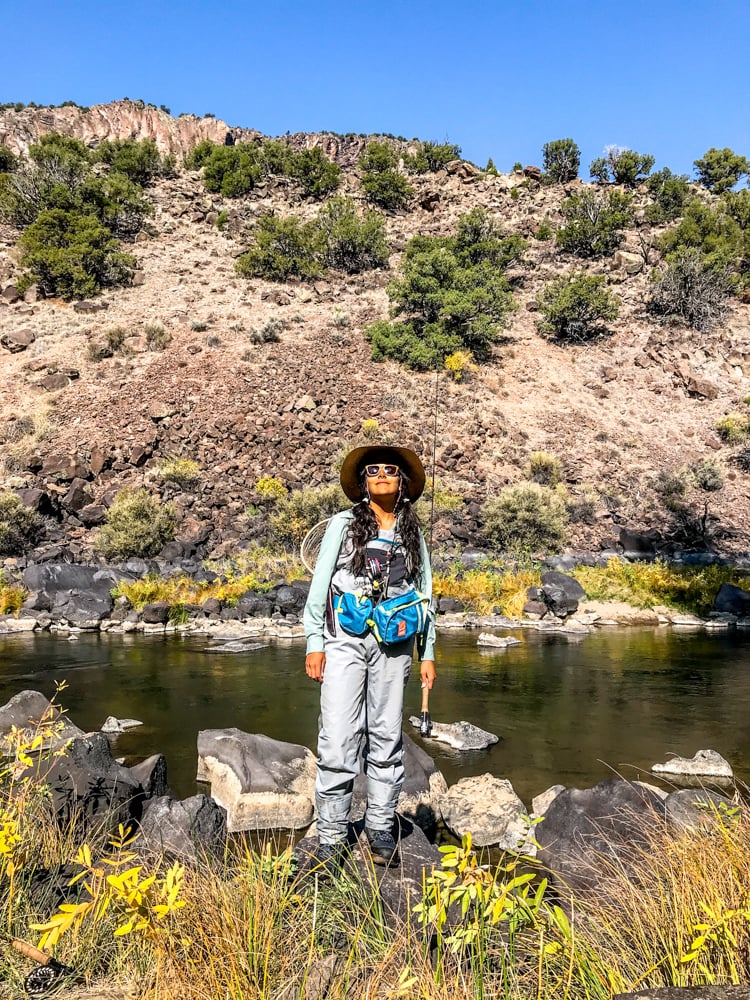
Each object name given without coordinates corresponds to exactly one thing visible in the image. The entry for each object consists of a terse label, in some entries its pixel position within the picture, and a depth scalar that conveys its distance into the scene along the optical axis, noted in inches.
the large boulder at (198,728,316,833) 172.9
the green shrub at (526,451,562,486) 835.3
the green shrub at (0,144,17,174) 1612.9
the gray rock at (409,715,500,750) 239.5
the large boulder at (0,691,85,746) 219.8
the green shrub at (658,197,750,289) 1214.9
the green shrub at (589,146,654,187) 1754.4
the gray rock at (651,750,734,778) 205.8
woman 121.9
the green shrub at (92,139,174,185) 1688.0
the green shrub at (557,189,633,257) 1403.8
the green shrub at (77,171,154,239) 1362.0
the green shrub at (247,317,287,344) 1050.7
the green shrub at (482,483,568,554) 679.1
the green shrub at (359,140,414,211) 1659.7
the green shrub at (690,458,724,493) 818.2
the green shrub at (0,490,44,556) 626.8
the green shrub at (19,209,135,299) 1189.7
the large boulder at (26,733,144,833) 143.6
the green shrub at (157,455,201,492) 768.3
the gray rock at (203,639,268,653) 427.6
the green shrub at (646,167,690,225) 1494.8
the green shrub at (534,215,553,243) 1459.2
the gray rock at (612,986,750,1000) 55.9
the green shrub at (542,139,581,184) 1815.9
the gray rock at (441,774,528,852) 161.3
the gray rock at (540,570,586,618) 531.2
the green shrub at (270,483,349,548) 682.2
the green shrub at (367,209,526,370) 1020.5
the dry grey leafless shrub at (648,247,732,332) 1165.7
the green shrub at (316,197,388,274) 1323.8
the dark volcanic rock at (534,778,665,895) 130.1
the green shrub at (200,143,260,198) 1690.5
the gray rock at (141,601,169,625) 502.9
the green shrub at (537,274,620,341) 1138.0
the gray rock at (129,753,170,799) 172.9
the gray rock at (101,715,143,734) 258.8
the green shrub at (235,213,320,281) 1298.0
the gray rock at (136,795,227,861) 137.1
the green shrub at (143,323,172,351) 1039.5
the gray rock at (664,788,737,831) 142.2
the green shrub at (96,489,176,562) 639.8
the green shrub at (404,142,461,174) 1871.3
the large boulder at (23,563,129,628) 505.4
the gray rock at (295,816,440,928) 102.8
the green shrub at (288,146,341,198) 1717.5
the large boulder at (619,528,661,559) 685.3
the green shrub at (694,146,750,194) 1706.4
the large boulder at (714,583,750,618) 521.7
